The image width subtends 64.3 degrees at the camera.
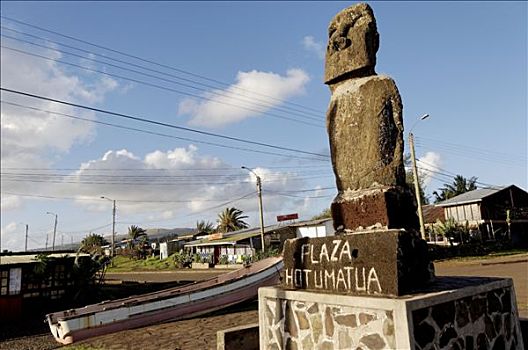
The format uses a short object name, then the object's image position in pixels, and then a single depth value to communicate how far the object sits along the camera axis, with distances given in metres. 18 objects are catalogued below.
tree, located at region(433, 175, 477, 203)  55.44
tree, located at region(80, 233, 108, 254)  67.85
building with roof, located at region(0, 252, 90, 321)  14.16
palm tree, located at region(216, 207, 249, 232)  59.47
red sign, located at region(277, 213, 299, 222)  41.06
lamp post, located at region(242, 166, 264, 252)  29.89
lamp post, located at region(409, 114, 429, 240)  22.56
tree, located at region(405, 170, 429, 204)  44.62
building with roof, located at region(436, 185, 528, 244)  34.34
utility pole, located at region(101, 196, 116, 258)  49.75
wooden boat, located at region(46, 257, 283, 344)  10.12
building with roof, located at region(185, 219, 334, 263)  34.12
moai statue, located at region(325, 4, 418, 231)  5.13
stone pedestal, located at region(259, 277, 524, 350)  4.04
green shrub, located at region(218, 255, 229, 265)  36.30
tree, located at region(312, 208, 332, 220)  56.43
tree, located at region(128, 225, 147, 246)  75.94
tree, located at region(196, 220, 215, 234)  63.54
